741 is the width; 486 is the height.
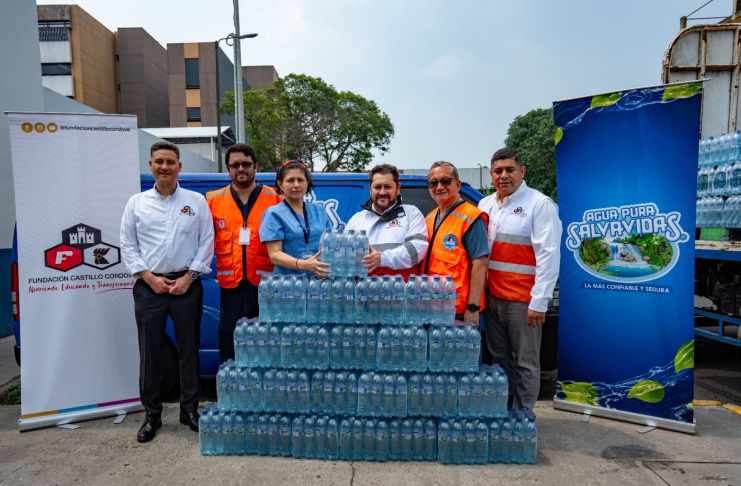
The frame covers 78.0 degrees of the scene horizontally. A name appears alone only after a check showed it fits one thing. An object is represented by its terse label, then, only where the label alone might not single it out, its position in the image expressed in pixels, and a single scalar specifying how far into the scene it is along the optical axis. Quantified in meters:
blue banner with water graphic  3.55
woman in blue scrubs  3.26
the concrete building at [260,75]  62.88
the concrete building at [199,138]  30.29
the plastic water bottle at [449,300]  2.98
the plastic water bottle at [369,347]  2.99
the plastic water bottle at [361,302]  2.97
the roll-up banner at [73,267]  3.66
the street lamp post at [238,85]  14.41
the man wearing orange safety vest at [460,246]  3.21
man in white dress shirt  3.39
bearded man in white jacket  3.20
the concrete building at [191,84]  45.56
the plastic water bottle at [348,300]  2.98
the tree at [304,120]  25.52
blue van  4.10
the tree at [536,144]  32.06
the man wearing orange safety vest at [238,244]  3.52
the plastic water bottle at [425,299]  2.97
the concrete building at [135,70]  40.72
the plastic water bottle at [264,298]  3.04
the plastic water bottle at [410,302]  2.97
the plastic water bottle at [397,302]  2.96
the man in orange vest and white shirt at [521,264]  3.29
